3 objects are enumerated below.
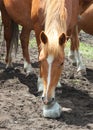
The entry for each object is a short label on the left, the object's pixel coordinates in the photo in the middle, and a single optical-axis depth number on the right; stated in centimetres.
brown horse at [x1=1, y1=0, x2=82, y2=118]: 545
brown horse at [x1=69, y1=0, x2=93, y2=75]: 822
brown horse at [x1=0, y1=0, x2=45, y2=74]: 667
